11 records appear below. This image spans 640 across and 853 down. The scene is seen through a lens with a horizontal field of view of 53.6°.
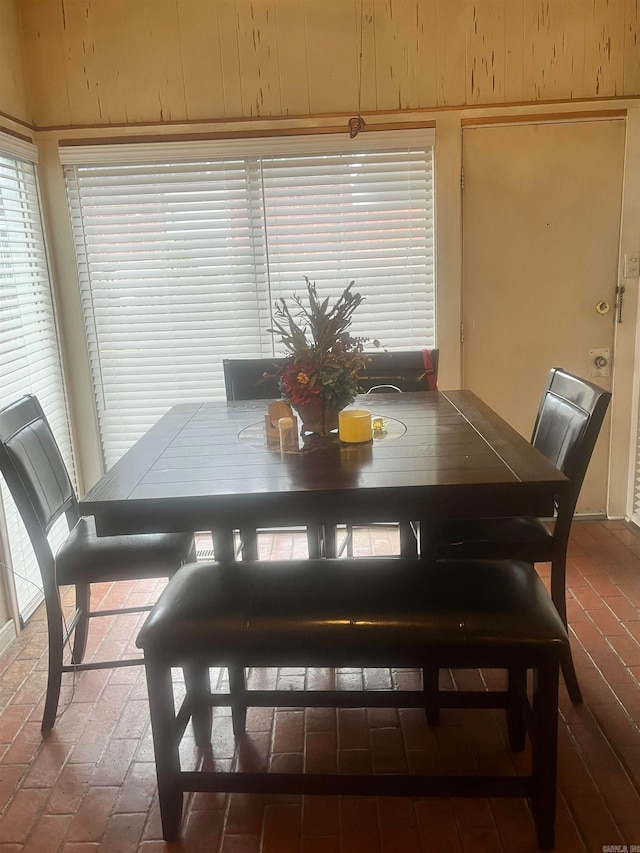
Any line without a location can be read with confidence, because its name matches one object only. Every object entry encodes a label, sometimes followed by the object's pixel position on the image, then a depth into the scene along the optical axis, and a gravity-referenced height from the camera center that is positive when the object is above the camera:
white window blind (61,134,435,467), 3.05 +0.18
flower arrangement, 1.84 -0.22
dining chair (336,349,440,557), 2.75 -0.39
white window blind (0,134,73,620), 2.63 -0.10
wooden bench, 1.44 -0.80
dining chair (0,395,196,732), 1.88 -0.79
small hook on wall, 2.86 +0.69
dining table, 1.47 -0.47
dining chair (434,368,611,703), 1.84 -0.78
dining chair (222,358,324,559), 2.78 -0.39
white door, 3.02 +0.09
